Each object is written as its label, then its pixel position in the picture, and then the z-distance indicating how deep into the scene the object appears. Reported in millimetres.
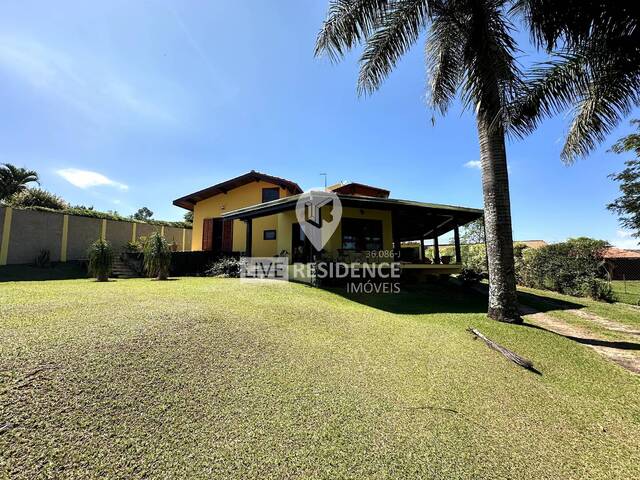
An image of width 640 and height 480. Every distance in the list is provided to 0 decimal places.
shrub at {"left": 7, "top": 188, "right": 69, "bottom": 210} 20766
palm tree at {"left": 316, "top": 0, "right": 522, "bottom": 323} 7215
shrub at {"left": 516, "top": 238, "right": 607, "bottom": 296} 14180
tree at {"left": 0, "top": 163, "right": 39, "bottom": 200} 23739
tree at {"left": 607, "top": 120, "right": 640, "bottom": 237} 15670
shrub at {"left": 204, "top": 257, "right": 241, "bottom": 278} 14258
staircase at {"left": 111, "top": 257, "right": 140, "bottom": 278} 14929
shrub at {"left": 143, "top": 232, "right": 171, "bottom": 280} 12602
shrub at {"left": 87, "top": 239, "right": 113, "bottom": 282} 11727
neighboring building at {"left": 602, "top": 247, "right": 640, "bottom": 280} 24312
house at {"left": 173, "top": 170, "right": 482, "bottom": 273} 13672
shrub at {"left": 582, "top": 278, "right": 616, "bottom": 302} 13133
